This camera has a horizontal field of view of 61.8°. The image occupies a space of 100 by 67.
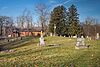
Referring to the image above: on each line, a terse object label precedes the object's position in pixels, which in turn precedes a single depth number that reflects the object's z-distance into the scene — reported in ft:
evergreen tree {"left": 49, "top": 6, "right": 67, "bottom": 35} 97.82
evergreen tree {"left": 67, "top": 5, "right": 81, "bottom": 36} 93.90
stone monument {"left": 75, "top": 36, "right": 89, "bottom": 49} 29.40
